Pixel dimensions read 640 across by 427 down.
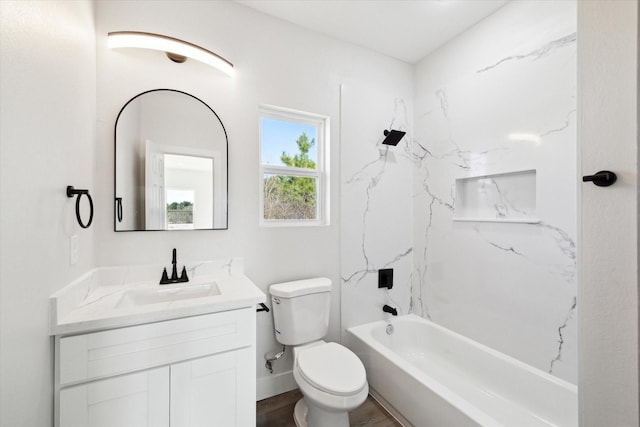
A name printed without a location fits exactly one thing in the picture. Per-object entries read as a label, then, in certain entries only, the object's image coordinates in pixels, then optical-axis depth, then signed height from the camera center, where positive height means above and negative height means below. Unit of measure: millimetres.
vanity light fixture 1464 +935
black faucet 1550 -360
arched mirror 1542 +297
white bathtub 1451 -1045
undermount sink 1436 -435
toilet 1354 -843
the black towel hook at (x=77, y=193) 1109 +84
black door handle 760 +102
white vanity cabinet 1023 -663
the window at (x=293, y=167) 2020 +357
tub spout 2307 -807
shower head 2258 +652
